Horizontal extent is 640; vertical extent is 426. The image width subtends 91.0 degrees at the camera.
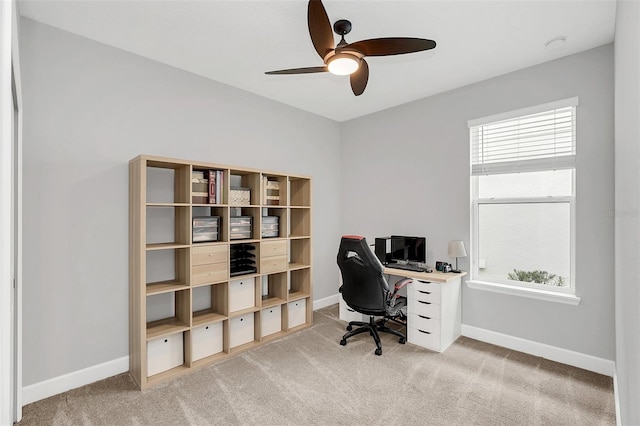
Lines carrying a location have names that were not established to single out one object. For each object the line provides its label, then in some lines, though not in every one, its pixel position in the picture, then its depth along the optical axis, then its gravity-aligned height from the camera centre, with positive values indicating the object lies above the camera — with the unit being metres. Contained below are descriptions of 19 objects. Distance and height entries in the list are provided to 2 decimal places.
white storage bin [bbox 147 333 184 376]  2.56 -1.18
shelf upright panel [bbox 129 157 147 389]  2.44 -0.45
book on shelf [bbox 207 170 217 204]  2.87 +0.25
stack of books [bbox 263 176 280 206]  3.37 +0.23
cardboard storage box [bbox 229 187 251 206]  3.05 +0.17
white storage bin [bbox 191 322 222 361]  2.80 -1.17
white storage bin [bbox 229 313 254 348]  3.06 -1.17
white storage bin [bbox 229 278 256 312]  3.03 -0.80
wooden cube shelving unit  2.54 -0.56
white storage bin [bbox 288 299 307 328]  3.56 -1.15
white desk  3.07 -0.97
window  2.87 +0.15
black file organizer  3.17 -0.47
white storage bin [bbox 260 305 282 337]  3.32 -1.16
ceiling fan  1.80 +1.05
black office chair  2.94 -0.70
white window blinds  2.84 +0.72
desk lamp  3.29 -0.39
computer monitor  3.71 -0.43
